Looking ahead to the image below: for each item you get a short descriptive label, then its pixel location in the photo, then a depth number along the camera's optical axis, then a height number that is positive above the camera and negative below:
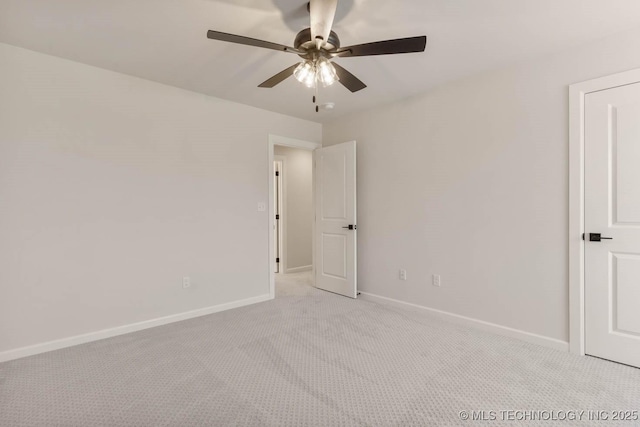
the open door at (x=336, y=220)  4.04 -0.12
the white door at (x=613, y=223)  2.23 -0.11
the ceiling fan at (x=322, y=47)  1.65 +0.94
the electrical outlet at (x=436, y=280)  3.31 -0.75
